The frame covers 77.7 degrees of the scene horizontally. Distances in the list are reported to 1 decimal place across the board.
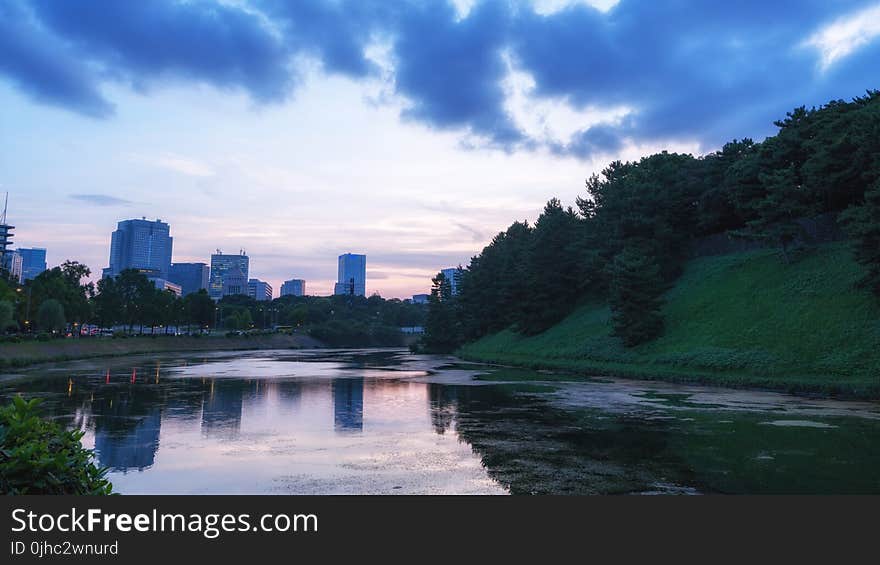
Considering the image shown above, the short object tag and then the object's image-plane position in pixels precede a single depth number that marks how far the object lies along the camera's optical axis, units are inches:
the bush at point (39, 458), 205.2
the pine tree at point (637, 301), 1863.9
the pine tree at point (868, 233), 1283.2
